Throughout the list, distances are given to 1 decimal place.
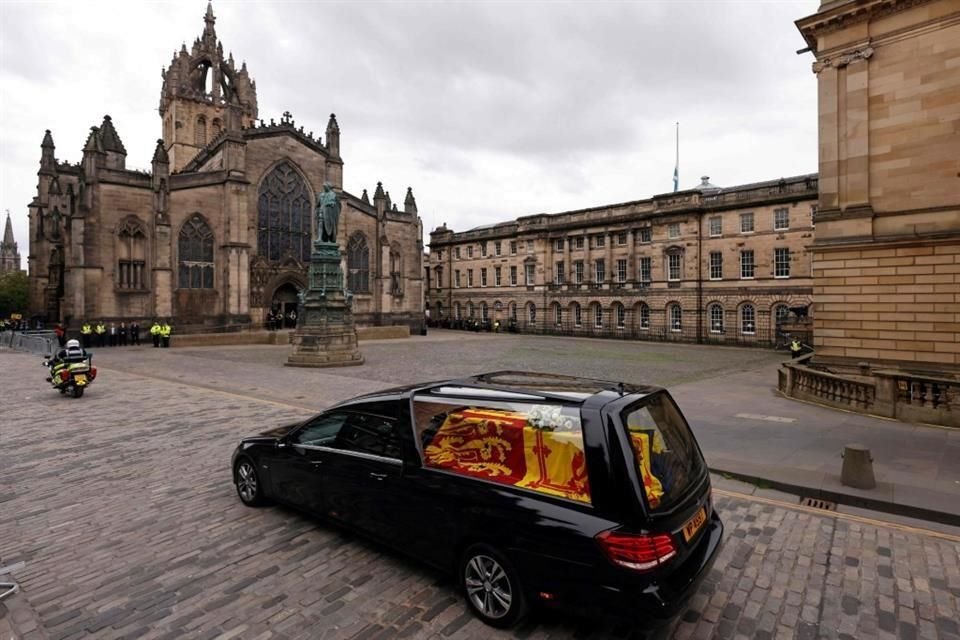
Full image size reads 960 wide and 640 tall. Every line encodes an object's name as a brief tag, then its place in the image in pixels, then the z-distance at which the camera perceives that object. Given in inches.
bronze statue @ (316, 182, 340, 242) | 949.8
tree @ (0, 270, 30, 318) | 2332.7
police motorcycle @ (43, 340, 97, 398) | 478.6
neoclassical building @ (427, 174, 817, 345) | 1387.8
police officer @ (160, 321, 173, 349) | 1154.7
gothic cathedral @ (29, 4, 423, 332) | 1258.0
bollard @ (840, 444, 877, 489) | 236.8
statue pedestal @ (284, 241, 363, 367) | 821.2
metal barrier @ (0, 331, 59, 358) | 954.7
